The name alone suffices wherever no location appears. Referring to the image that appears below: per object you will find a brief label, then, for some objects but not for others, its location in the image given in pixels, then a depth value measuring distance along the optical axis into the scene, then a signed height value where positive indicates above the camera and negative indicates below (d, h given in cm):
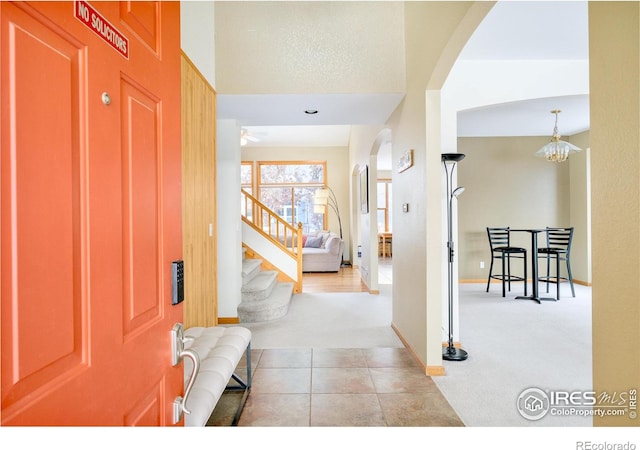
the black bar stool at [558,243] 525 -38
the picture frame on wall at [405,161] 306 +59
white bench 153 -80
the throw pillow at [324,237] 842 -36
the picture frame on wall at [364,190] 627 +63
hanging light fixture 490 +104
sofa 788 -81
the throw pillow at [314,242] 848 -48
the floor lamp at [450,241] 305 -18
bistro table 506 -76
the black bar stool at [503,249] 539 -46
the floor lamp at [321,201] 868 +58
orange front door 54 +2
